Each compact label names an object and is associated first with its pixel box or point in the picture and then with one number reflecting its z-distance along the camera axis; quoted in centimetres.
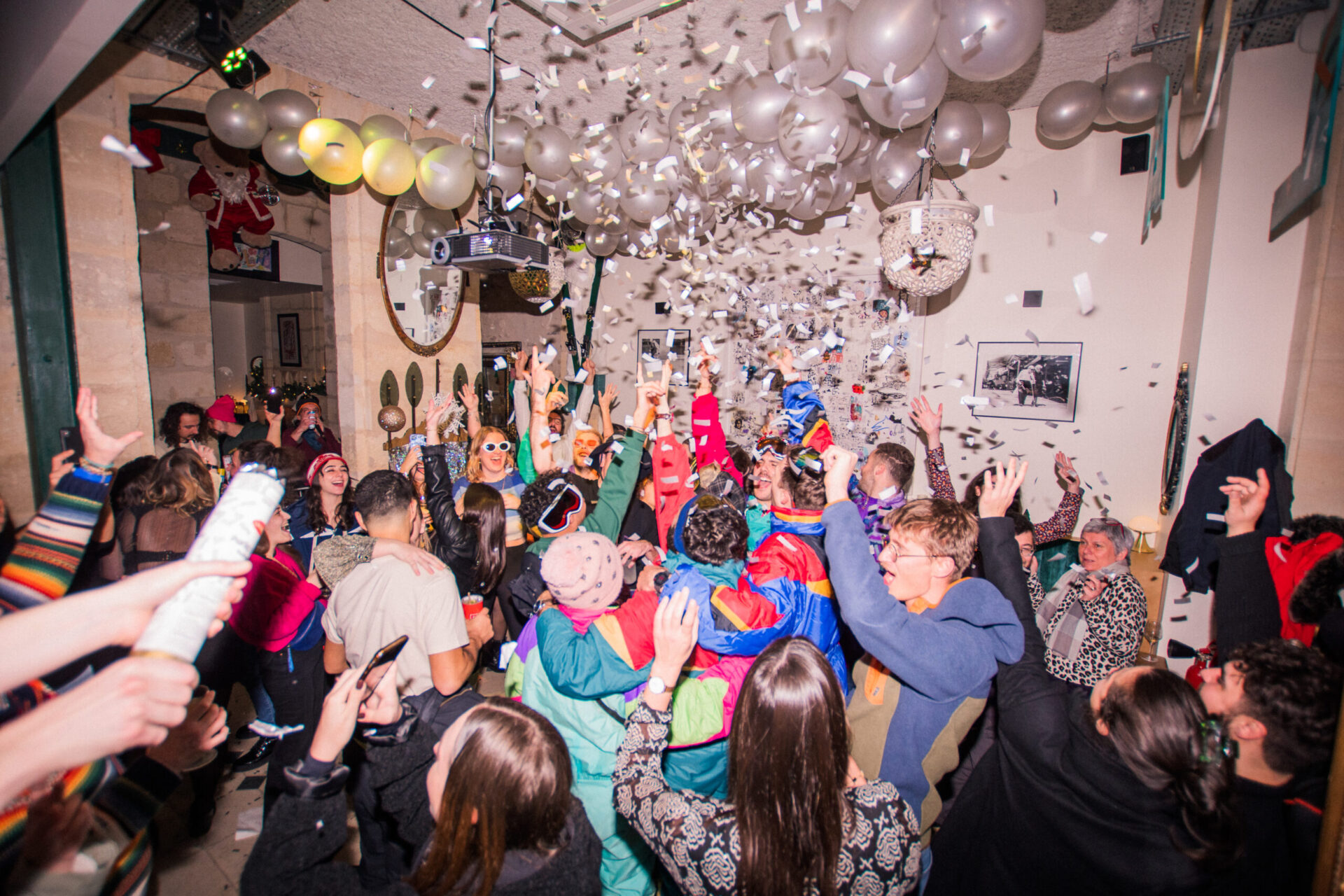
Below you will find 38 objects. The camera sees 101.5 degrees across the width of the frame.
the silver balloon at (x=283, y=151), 322
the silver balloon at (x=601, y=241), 477
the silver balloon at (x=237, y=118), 303
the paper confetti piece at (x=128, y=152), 129
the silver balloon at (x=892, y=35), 204
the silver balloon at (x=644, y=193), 355
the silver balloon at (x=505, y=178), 368
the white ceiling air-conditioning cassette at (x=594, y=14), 272
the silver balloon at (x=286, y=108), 320
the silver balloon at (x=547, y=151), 336
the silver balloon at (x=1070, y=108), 306
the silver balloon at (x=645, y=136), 330
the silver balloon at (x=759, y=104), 275
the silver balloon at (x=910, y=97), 237
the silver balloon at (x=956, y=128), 305
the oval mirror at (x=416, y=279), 416
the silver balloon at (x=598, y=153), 347
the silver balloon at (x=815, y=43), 228
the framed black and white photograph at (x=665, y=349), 534
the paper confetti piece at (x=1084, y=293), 365
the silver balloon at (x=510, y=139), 344
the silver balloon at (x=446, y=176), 341
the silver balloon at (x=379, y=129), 346
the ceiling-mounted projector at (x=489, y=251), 310
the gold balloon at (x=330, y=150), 319
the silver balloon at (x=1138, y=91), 283
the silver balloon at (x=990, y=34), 204
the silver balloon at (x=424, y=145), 354
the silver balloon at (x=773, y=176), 310
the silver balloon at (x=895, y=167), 319
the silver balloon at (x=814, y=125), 263
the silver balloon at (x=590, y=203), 381
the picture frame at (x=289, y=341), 941
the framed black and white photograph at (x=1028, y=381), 376
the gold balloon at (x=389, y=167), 336
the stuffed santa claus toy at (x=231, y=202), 464
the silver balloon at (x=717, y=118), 304
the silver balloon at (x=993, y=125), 318
